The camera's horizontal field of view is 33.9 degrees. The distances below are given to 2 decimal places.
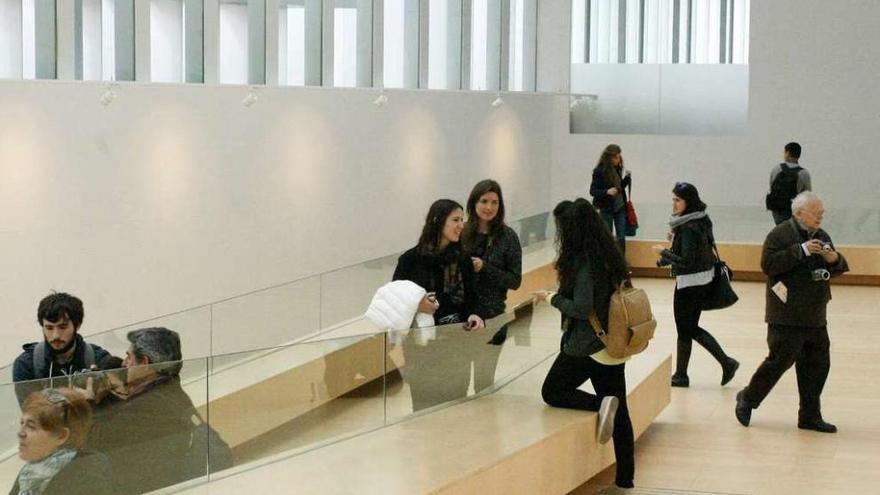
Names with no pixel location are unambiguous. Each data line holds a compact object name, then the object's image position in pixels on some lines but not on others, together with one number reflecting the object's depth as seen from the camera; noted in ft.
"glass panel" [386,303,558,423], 29.32
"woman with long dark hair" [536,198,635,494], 29.63
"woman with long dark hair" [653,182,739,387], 42.47
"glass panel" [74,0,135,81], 52.21
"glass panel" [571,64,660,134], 93.15
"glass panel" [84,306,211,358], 40.88
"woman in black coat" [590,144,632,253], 70.28
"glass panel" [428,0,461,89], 81.97
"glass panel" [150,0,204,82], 56.59
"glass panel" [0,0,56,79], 48.83
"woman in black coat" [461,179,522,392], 33.32
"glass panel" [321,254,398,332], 47.24
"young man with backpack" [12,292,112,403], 27.02
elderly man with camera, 36.70
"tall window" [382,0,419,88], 75.72
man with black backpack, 70.23
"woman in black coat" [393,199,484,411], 30.94
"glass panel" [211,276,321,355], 44.50
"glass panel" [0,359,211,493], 20.75
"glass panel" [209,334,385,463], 24.62
